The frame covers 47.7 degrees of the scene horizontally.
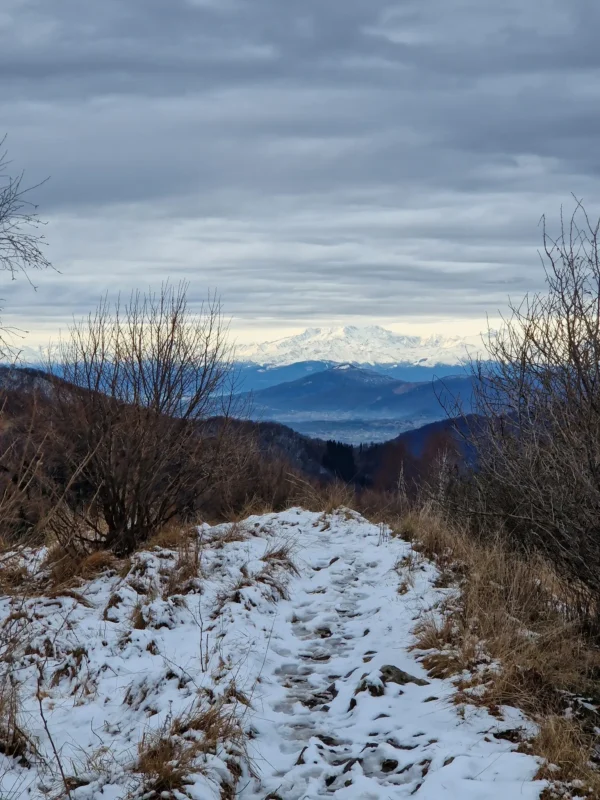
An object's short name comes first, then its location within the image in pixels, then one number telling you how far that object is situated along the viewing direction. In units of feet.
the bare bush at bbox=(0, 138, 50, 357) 28.37
